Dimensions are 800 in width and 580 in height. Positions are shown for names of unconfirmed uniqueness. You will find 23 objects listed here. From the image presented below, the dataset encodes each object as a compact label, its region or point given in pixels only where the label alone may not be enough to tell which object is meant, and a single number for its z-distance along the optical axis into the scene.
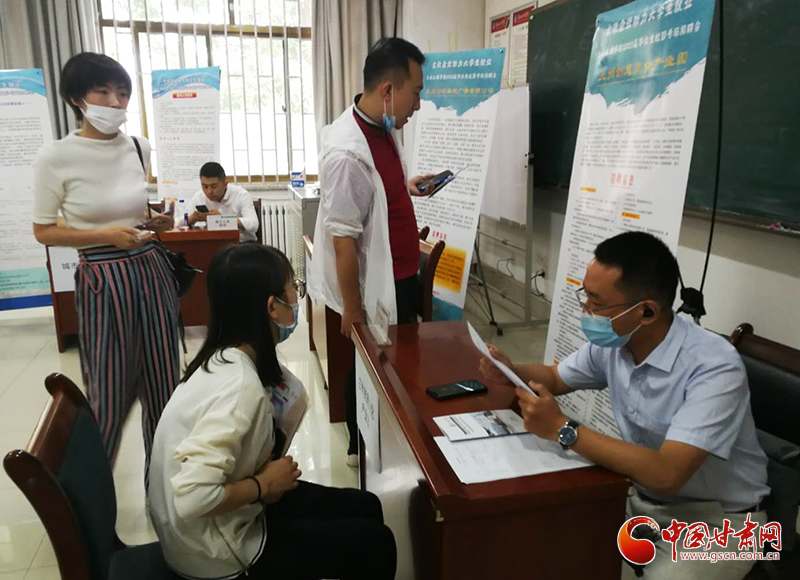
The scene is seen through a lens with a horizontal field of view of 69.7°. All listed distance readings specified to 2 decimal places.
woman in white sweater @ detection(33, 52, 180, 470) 1.62
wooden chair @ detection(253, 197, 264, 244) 4.19
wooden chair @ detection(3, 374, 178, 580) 0.84
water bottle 3.65
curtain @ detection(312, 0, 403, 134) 5.01
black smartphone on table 1.21
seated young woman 0.98
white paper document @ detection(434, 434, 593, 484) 0.96
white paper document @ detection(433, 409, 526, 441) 1.07
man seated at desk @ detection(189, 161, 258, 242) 3.81
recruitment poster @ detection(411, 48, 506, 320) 3.08
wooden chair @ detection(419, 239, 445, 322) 2.38
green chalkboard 1.96
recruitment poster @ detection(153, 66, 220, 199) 4.35
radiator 5.50
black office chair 1.15
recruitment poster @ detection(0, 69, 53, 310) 3.59
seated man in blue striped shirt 1.00
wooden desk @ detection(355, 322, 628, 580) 0.91
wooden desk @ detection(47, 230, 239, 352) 3.46
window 4.96
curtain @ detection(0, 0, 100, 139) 4.61
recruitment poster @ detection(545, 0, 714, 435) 1.60
